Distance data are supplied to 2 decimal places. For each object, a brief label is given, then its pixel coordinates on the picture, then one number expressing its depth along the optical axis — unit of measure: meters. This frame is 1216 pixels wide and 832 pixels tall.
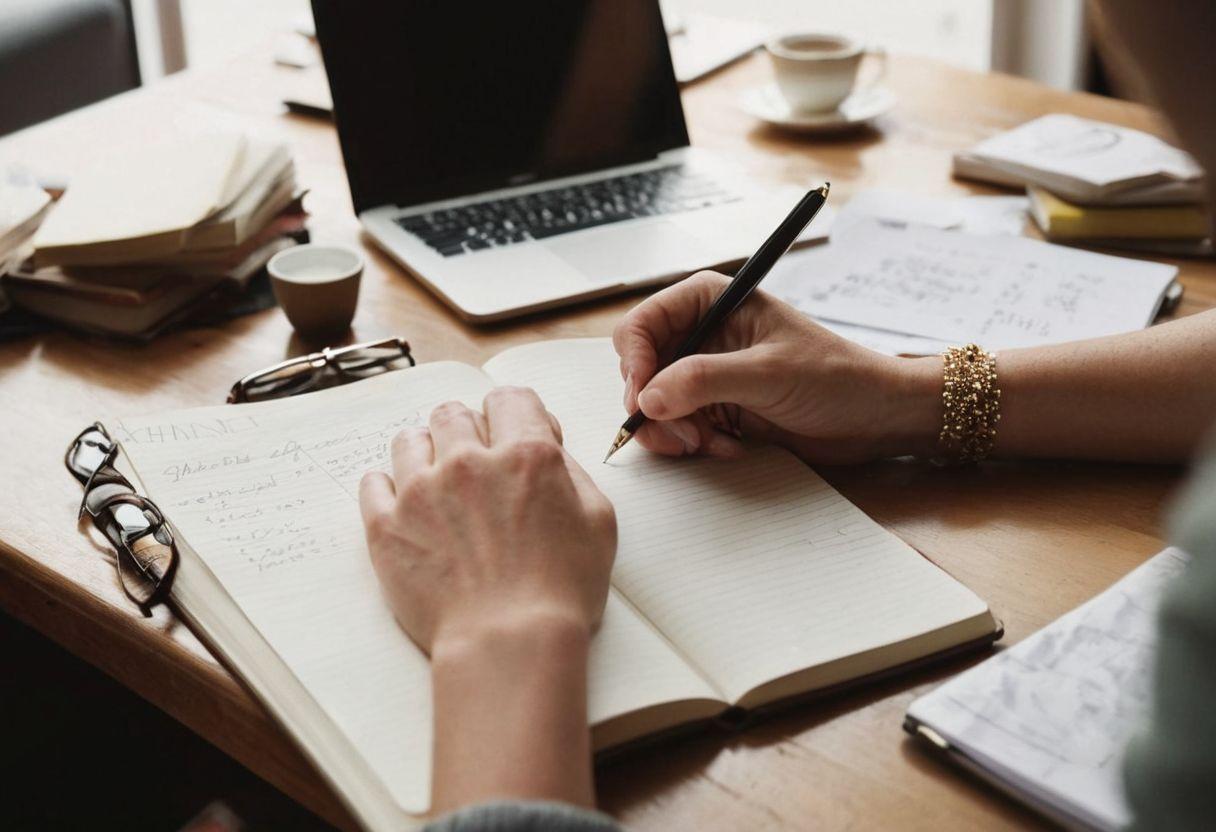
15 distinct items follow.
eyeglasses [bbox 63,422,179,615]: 0.73
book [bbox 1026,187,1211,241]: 1.21
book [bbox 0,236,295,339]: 1.06
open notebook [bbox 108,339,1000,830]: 0.62
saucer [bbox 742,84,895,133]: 1.52
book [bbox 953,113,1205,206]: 1.22
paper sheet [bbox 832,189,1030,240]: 1.27
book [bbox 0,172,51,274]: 1.10
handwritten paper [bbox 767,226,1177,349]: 1.06
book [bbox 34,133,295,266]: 1.05
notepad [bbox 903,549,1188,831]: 0.58
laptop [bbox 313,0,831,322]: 1.17
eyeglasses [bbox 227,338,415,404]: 0.94
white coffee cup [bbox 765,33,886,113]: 1.52
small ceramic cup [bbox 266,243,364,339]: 1.04
